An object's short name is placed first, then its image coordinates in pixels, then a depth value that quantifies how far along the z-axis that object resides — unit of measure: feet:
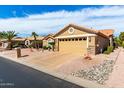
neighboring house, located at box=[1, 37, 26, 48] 89.79
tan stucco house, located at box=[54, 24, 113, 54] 37.93
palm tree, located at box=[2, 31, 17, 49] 72.67
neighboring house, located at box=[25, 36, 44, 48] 72.36
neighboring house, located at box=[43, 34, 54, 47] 62.16
